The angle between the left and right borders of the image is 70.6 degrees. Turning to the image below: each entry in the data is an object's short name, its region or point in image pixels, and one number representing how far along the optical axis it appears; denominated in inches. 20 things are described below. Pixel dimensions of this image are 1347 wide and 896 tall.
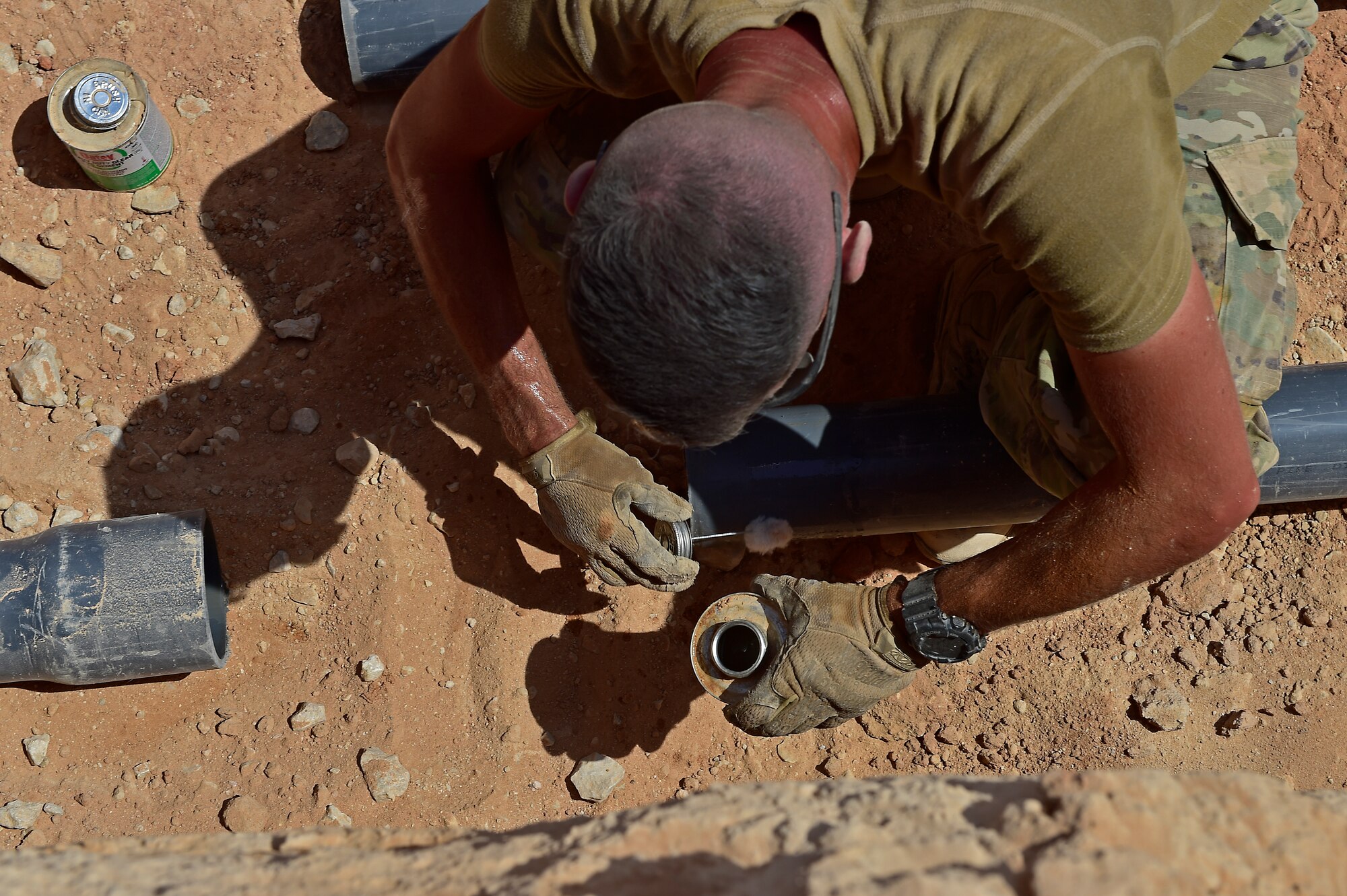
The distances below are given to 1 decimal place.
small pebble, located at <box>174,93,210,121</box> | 111.9
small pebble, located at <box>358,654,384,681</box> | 96.3
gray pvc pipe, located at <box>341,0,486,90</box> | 106.0
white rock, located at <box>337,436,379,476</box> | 100.3
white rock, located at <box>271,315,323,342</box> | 105.4
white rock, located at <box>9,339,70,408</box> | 100.7
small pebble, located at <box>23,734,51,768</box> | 92.7
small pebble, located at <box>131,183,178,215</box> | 108.2
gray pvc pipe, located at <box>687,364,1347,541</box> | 89.4
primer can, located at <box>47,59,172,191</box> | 99.3
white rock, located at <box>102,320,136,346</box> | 104.2
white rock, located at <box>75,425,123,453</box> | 100.1
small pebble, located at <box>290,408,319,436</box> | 103.2
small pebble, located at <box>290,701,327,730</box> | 95.0
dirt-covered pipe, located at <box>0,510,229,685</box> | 87.6
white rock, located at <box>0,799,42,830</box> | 89.6
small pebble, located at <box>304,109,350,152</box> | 112.9
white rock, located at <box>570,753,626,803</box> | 95.8
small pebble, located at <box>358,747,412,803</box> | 92.9
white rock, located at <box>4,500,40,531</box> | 97.7
